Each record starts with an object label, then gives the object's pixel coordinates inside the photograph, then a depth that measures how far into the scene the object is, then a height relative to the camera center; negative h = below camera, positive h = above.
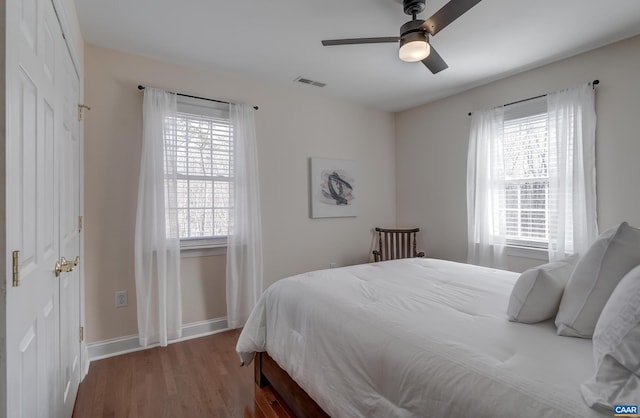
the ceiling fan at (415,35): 1.81 +1.07
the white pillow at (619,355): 0.75 -0.39
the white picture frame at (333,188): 3.74 +0.27
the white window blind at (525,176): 2.95 +0.32
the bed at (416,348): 0.88 -0.49
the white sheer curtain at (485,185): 3.24 +0.25
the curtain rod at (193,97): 2.70 +1.09
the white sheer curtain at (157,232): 2.64 -0.17
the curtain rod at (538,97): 2.57 +1.05
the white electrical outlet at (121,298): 2.66 -0.74
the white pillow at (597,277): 1.09 -0.25
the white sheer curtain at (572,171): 2.61 +0.31
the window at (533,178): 2.63 +0.29
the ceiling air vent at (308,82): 3.28 +1.38
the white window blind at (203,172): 2.91 +0.38
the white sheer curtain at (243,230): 3.05 -0.20
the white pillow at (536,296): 1.26 -0.36
